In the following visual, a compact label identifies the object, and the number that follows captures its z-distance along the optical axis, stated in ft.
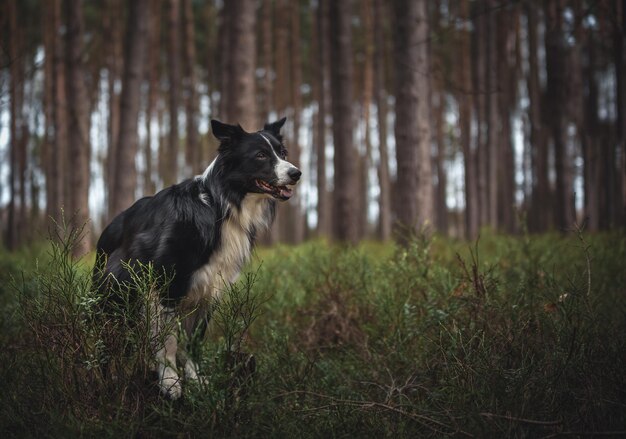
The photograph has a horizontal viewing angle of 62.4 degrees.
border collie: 10.86
